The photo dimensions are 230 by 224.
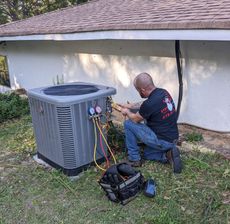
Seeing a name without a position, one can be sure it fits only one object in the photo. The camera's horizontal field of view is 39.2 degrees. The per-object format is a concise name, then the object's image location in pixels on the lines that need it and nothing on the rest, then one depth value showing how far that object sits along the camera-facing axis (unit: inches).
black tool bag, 128.9
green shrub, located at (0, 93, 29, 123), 277.7
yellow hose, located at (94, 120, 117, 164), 157.3
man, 148.3
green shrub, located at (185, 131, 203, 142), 179.3
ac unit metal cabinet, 146.5
